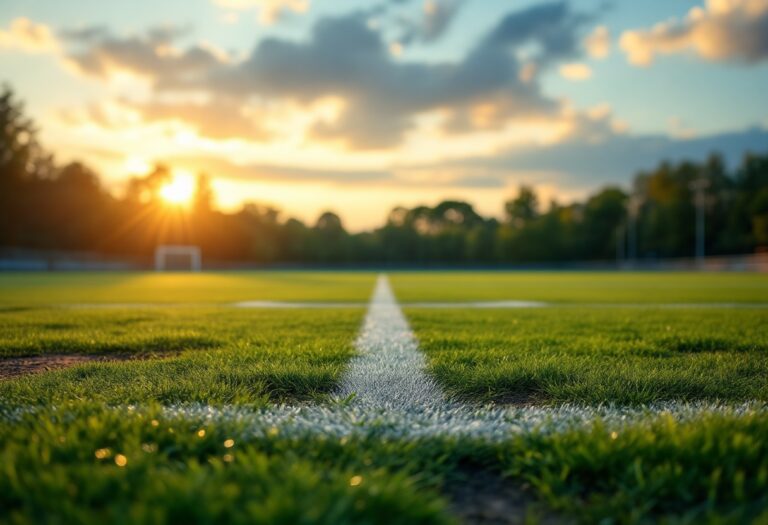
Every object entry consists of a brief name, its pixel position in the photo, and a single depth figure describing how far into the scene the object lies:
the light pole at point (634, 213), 55.78
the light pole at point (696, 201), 56.97
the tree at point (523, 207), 65.56
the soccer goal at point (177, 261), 45.14
